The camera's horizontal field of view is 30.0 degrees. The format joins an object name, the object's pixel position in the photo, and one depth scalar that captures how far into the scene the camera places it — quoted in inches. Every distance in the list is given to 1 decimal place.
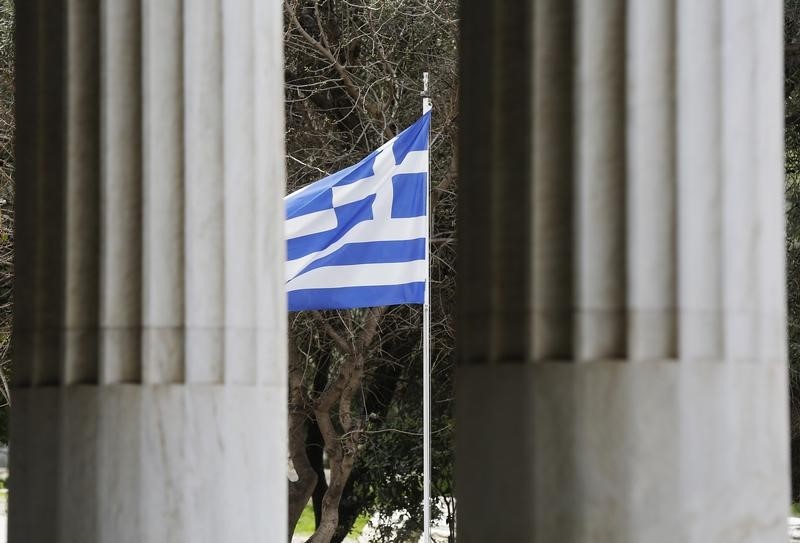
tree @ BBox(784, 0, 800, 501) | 914.1
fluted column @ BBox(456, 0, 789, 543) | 169.0
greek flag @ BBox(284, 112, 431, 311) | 679.7
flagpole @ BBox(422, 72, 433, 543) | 661.9
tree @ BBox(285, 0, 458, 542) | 905.5
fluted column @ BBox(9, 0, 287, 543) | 229.6
